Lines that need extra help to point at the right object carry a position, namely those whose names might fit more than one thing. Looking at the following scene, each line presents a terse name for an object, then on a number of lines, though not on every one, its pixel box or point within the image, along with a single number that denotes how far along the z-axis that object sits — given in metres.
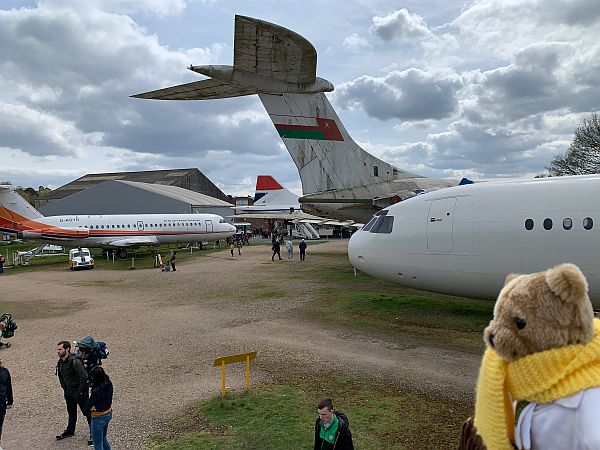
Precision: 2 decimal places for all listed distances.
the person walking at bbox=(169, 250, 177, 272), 28.23
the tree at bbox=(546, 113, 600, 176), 39.38
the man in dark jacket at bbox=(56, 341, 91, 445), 6.35
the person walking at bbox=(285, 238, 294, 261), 32.09
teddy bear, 2.08
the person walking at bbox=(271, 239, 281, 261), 32.66
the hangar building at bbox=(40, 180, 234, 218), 57.97
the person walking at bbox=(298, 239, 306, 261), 31.16
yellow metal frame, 7.84
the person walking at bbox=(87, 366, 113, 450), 6.02
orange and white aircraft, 33.34
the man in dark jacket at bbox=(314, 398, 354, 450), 4.66
